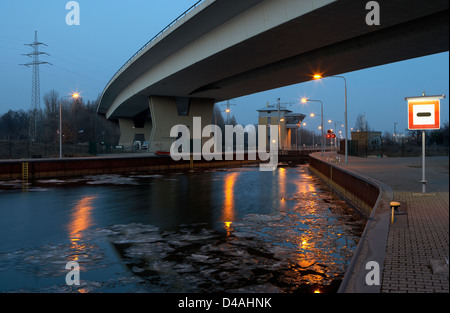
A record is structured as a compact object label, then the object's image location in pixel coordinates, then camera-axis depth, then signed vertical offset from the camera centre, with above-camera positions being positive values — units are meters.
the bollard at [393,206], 10.13 -1.38
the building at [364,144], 56.79 +0.89
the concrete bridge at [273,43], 24.44 +8.08
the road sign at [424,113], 13.40 +1.19
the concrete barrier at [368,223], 6.03 -1.84
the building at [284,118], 118.00 +9.08
